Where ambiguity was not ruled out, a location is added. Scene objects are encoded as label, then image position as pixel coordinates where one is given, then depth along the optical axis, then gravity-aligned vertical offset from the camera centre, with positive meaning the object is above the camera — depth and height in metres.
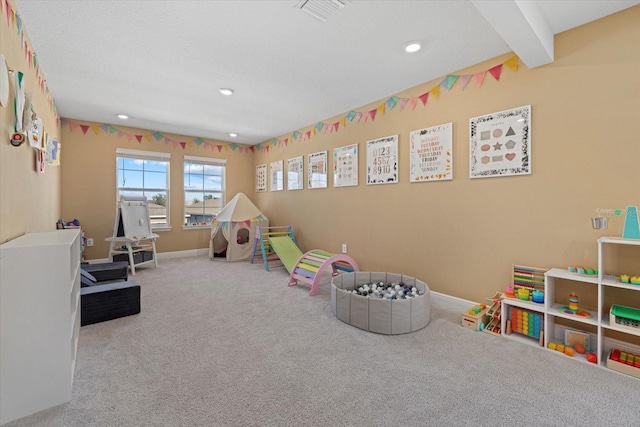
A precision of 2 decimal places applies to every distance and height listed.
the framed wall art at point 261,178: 6.21 +0.77
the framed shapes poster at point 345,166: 4.09 +0.70
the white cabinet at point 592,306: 1.94 -0.73
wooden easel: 4.44 -0.29
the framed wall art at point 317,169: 4.63 +0.73
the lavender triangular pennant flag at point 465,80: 2.85 +1.35
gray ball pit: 2.40 -0.88
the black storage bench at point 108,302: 2.54 -0.83
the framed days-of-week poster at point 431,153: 3.01 +0.66
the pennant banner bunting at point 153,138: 4.71 +1.44
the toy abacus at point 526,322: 2.25 -0.90
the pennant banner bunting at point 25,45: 1.78 +1.33
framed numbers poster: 3.55 +0.68
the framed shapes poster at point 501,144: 2.49 +0.64
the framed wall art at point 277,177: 5.71 +0.74
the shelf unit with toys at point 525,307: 2.25 -0.76
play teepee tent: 5.32 -0.32
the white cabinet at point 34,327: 1.45 -0.62
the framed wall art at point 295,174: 5.16 +0.73
